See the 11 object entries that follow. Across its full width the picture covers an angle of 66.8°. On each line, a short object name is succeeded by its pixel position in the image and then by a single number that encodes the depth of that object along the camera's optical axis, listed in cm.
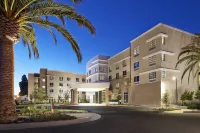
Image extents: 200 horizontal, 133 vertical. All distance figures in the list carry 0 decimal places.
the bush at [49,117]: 912
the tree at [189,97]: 2404
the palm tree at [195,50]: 2047
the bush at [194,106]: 1914
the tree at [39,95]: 3621
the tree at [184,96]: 2431
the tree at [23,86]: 7739
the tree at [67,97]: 5199
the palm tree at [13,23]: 884
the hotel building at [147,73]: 2767
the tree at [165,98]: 2535
